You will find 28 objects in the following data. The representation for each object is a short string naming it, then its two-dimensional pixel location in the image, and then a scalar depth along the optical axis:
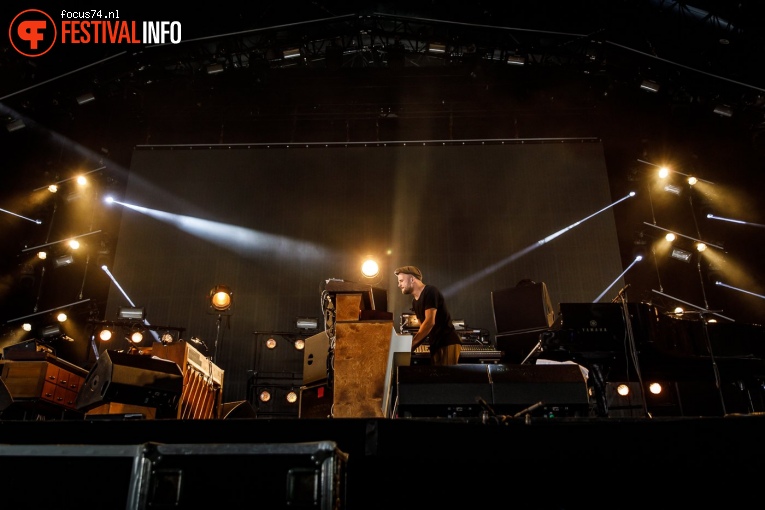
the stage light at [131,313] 9.61
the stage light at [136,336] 9.35
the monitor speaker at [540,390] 3.50
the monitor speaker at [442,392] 3.49
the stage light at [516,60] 9.93
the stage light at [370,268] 9.89
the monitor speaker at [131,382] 4.38
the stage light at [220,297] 9.24
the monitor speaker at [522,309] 5.95
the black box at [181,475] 2.04
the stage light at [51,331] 9.77
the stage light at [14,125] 9.90
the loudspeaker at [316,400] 6.09
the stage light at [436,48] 9.73
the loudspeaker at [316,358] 6.20
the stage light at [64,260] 10.47
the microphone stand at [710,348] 5.55
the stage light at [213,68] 10.03
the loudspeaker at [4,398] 4.49
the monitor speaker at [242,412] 4.67
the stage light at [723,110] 9.58
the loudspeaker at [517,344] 5.96
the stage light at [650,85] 9.62
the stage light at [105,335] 9.51
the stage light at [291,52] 9.80
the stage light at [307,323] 9.48
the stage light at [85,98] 10.04
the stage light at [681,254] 9.93
